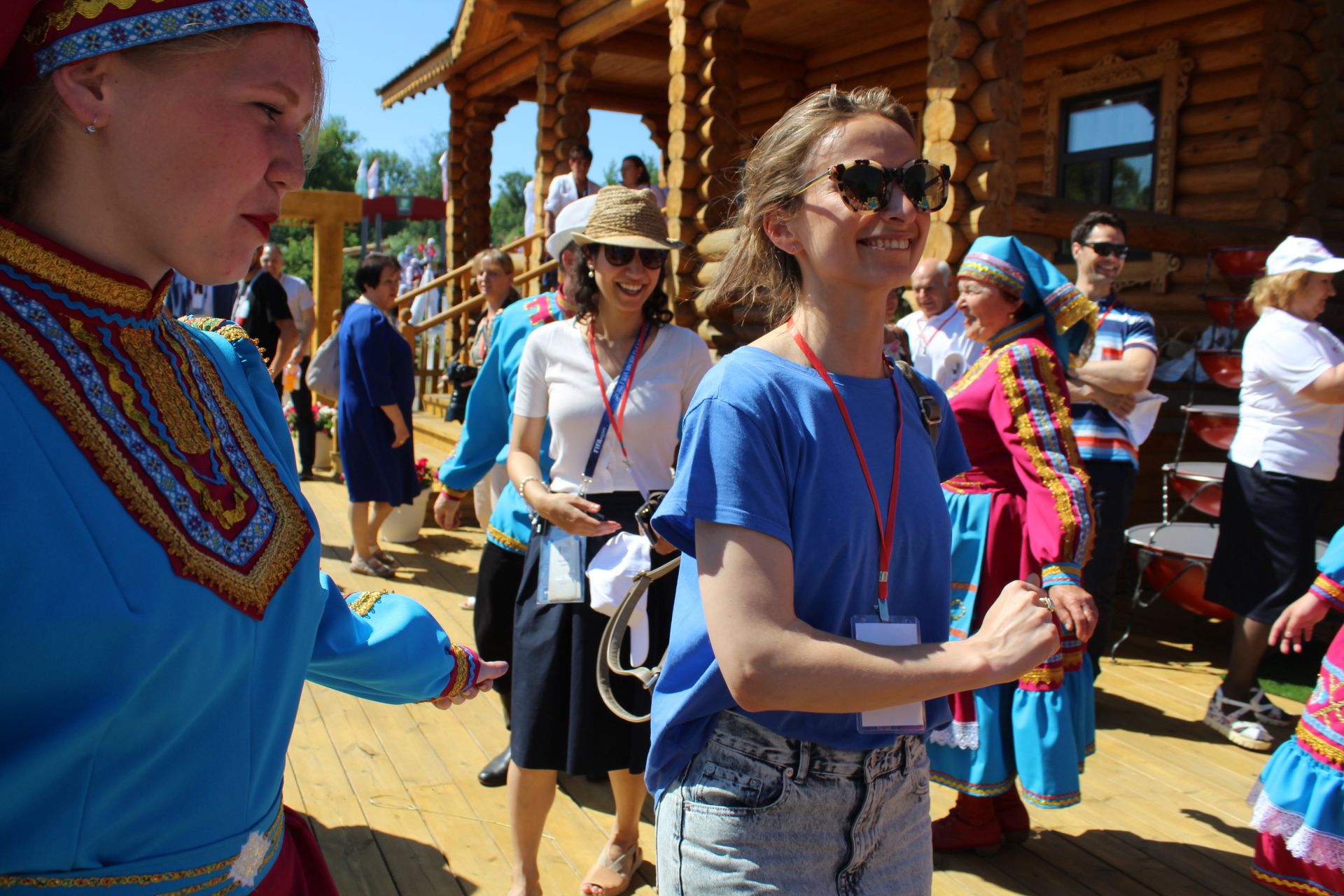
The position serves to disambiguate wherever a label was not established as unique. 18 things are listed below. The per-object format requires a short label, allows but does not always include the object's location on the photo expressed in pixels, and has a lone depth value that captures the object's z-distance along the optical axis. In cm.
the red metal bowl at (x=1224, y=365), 567
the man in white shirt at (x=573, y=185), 977
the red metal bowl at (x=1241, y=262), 639
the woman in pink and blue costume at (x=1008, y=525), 290
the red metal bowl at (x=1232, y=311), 596
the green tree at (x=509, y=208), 7412
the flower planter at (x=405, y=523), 741
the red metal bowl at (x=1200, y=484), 528
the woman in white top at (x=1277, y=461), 416
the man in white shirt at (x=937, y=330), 512
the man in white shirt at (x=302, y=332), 844
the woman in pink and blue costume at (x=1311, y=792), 243
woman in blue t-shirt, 132
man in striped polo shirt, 436
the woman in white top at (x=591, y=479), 278
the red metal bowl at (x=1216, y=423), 534
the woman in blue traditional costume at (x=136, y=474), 93
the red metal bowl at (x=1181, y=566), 502
